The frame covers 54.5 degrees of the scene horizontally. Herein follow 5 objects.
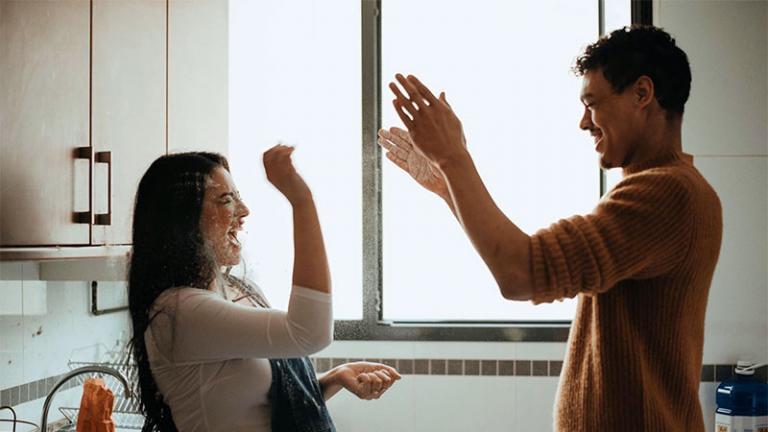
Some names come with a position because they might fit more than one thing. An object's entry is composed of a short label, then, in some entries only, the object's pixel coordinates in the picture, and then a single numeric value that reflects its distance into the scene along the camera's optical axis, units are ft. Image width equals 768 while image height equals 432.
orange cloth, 3.95
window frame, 5.98
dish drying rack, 4.70
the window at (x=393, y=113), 5.98
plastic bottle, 5.48
